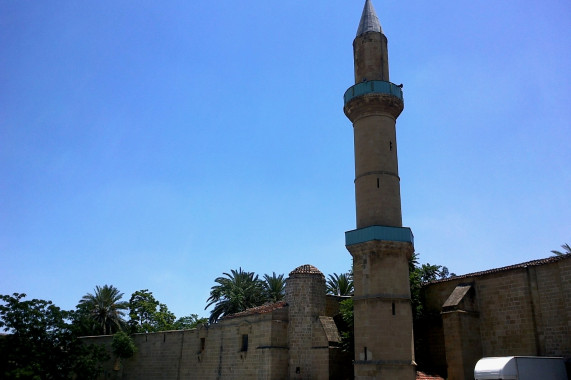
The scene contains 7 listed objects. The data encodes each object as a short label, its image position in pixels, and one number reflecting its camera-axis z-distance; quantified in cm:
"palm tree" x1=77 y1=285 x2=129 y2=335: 3888
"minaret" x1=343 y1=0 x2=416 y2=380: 1747
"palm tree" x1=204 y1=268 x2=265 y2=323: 3553
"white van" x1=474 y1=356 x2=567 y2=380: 1447
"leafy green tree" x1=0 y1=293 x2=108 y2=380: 2296
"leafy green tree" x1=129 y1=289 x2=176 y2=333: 3893
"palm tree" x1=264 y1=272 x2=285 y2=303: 3603
